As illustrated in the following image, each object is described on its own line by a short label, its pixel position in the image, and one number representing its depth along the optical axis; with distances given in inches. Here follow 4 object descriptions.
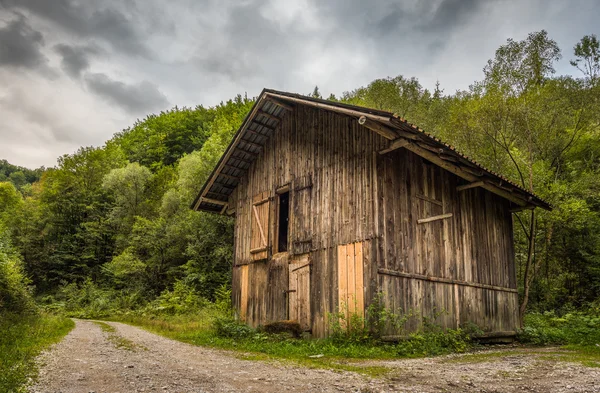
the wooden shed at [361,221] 419.8
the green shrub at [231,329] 481.1
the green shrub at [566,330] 486.0
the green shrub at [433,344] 374.3
